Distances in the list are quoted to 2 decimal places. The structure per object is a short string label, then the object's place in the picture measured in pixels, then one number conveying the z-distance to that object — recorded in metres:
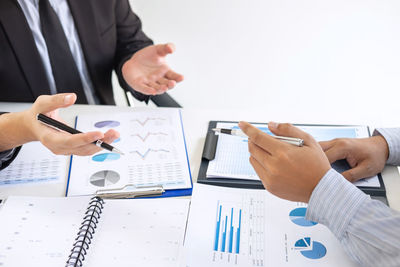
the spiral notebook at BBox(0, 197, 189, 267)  0.76
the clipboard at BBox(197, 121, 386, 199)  0.91
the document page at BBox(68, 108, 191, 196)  0.95
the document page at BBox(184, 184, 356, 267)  0.76
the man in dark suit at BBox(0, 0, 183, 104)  1.21
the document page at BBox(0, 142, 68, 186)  0.97
